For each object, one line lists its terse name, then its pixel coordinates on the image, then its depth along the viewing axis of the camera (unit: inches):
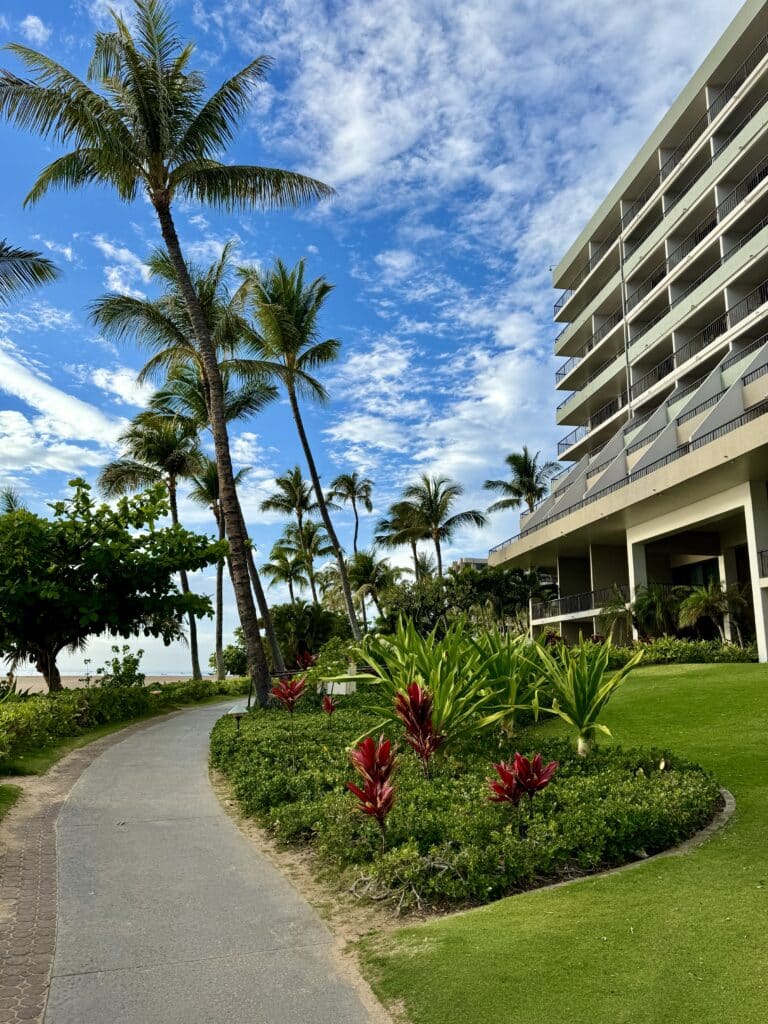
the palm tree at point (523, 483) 2130.9
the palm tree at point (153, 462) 1432.1
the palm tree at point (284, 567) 2221.9
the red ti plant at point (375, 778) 224.8
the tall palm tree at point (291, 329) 1047.6
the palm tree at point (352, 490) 2169.0
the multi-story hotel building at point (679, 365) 962.1
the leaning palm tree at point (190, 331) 900.0
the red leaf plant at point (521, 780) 234.8
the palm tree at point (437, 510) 2038.6
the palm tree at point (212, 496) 1486.2
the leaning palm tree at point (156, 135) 639.8
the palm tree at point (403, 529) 2094.0
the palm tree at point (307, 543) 2143.2
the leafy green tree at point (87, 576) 676.1
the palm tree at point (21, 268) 621.3
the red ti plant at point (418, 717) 294.2
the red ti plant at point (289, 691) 474.0
